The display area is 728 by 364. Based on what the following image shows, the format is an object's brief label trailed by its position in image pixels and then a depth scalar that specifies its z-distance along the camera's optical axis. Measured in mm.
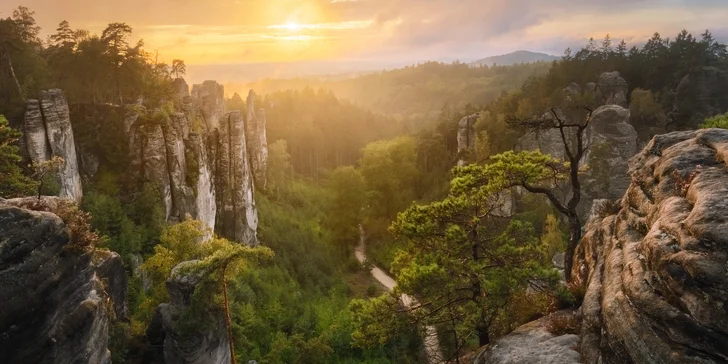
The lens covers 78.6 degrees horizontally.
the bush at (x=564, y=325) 11555
